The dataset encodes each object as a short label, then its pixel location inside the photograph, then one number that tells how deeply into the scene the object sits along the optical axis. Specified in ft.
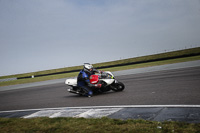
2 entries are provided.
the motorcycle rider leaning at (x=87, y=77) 33.45
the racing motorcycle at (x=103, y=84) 32.91
